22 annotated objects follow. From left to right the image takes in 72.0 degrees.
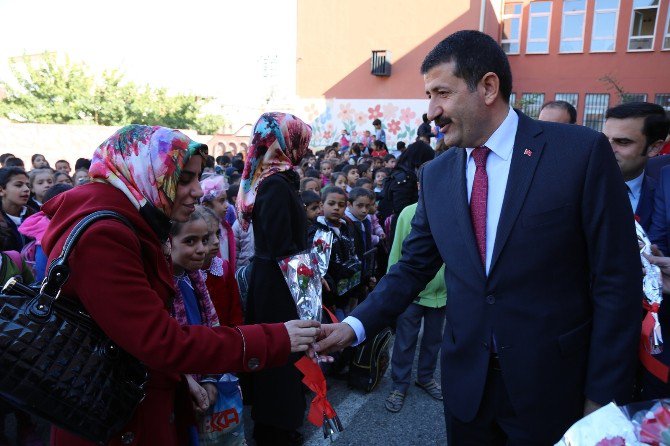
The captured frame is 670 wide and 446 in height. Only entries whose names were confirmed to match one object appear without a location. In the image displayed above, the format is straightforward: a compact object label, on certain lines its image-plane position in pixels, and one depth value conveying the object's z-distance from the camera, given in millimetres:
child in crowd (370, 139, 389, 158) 14250
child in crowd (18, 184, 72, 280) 3495
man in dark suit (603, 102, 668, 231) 2617
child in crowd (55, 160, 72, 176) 8383
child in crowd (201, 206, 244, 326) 2939
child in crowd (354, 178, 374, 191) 6698
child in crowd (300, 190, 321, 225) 4844
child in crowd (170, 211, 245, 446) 2508
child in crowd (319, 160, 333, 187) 9689
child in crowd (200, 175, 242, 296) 4293
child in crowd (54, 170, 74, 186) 6247
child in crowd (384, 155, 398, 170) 11216
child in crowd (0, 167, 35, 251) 4648
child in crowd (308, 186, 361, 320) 4375
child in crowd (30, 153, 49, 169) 8420
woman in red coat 1490
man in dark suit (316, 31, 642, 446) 1676
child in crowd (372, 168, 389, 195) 8264
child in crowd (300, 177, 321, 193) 6023
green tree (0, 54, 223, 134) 21750
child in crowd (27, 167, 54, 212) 5688
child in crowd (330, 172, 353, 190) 7480
